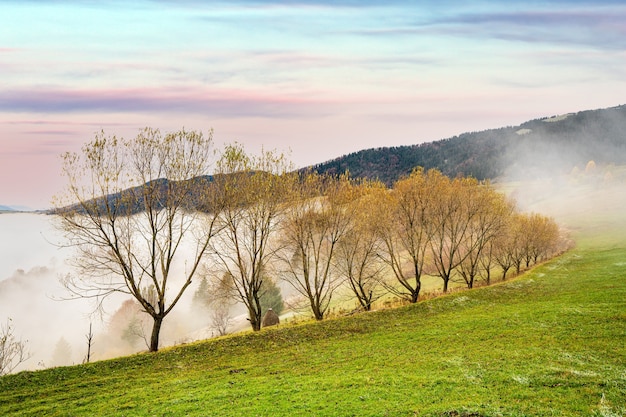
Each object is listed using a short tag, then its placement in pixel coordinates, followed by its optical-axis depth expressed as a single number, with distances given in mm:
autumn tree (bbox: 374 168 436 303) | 48469
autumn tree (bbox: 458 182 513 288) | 54594
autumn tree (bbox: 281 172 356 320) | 44038
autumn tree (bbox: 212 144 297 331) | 40531
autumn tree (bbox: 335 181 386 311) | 46875
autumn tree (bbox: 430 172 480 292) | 51594
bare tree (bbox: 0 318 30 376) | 133688
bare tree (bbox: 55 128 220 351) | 32812
